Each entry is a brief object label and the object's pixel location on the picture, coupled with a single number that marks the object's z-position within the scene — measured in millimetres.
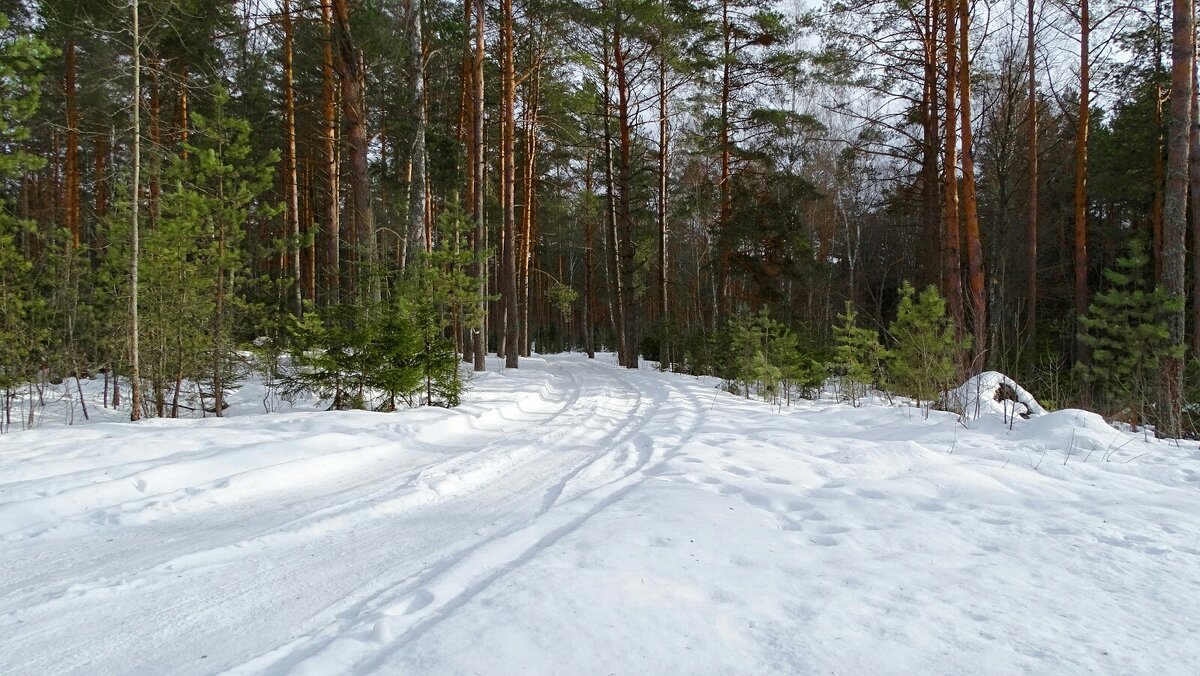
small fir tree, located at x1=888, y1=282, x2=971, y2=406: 7809
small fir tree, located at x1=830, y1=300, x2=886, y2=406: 9836
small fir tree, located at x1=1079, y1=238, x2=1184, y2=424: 8805
